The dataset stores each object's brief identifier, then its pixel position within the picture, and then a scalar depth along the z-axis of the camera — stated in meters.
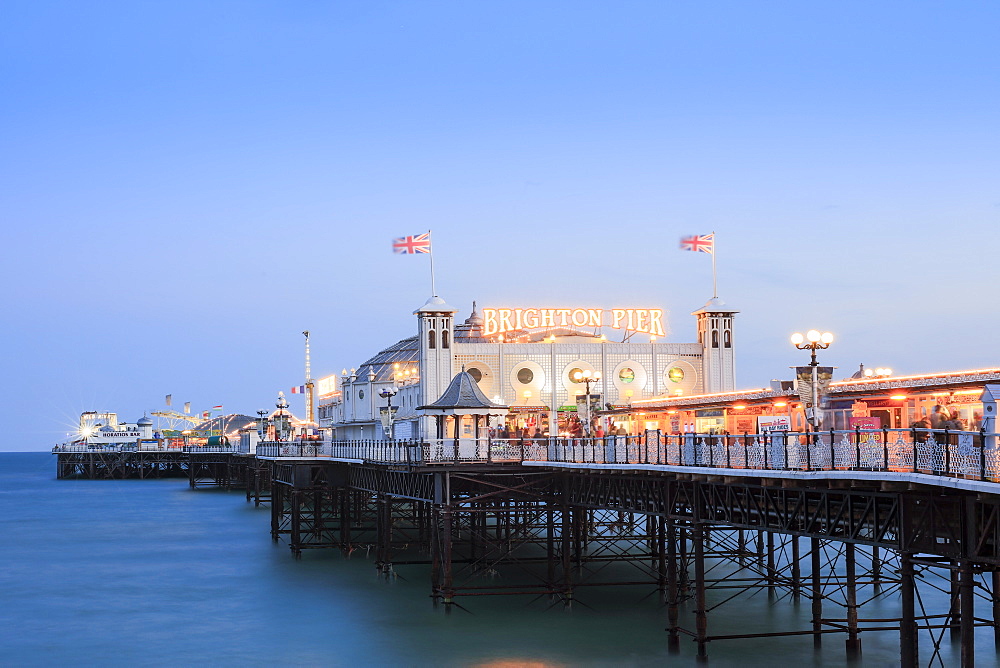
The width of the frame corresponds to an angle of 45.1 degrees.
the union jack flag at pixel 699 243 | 65.69
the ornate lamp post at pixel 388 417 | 55.98
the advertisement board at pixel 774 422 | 35.34
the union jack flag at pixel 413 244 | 65.19
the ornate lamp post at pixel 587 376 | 45.83
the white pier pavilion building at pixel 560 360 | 70.19
